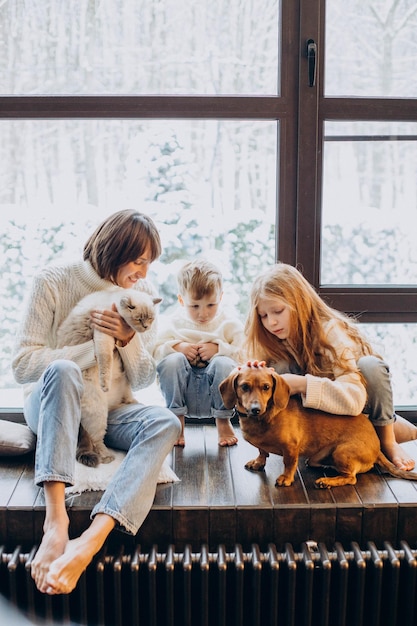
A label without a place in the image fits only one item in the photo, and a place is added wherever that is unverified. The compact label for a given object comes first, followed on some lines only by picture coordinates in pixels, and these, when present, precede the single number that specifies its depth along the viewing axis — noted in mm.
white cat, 2191
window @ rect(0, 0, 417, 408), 2617
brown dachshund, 2158
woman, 1934
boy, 2439
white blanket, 2156
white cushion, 2359
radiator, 2002
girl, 2238
